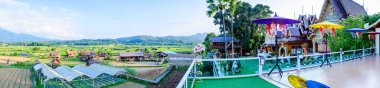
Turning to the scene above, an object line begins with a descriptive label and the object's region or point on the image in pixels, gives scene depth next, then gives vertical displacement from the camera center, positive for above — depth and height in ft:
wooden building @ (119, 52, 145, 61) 195.92 -8.77
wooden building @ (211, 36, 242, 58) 115.14 -1.14
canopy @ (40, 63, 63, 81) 57.88 -6.27
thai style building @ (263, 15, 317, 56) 85.06 +1.31
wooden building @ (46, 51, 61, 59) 210.63 -8.19
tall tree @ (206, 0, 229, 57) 93.15 +11.15
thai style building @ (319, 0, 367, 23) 79.10 +8.53
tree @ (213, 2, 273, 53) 111.75 +6.58
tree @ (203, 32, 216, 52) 157.99 +1.76
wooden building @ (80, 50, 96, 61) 193.69 -8.19
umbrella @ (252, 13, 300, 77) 26.45 +1.90
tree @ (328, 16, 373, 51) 64.54 +0.63
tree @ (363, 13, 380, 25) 65.21 +5.08
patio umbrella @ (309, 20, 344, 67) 36.32 +1.99
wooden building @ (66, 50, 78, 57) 234.38 -8.55
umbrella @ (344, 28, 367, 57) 48.32 +1.80
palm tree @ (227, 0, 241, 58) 92.79 +11.54
